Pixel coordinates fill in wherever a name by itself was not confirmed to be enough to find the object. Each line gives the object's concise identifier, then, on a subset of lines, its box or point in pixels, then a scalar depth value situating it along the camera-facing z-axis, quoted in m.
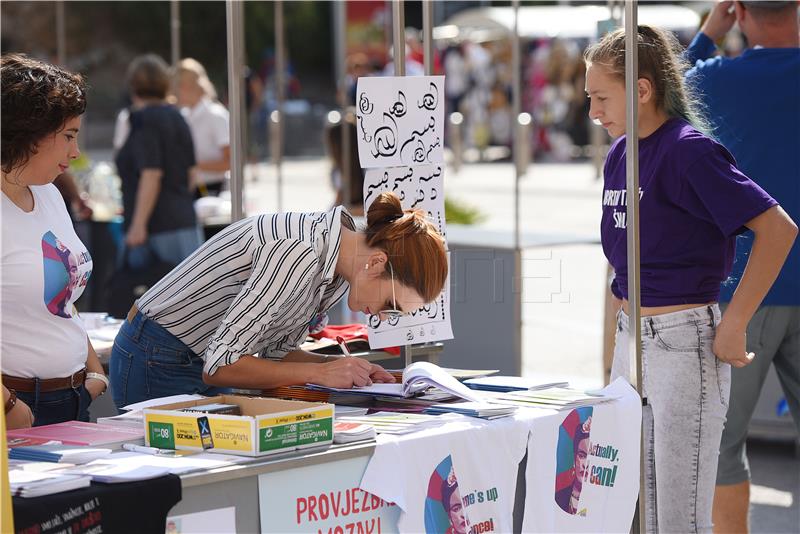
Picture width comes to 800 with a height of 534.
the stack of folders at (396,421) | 4.16
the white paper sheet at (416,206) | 5.47
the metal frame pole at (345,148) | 10.98
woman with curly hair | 4.32
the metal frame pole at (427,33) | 6.13
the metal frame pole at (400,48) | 5.67
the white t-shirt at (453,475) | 3.97
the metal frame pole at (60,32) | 14.36
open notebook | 4.51
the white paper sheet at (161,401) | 4.32
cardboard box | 3.73
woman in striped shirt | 4.44
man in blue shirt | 6.00
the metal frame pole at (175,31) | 14.07
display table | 3.72
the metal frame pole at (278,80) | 12.70
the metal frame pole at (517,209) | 8.99
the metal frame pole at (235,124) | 5.77
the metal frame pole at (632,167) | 4.63
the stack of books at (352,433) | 3.93
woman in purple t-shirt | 4.73
